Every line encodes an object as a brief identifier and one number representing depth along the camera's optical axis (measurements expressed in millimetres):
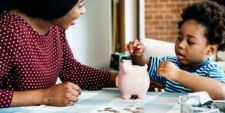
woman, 1135
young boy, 1436
